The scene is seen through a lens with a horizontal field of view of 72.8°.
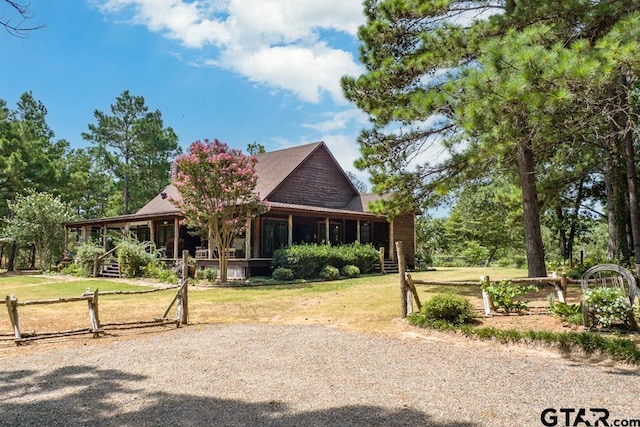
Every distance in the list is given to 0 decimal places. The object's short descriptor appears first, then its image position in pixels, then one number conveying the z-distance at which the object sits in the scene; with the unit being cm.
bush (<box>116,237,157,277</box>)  1909
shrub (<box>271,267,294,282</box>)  1739
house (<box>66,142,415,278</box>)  1916
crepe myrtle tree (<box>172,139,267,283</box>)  1531
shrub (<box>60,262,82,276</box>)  2163
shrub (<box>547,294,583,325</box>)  741
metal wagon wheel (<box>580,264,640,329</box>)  676
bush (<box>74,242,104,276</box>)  2122
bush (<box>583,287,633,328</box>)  674
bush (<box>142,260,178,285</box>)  1725
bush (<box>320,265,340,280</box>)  1817
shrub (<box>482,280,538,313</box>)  860
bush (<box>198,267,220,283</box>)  1758
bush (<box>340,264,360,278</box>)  1920
